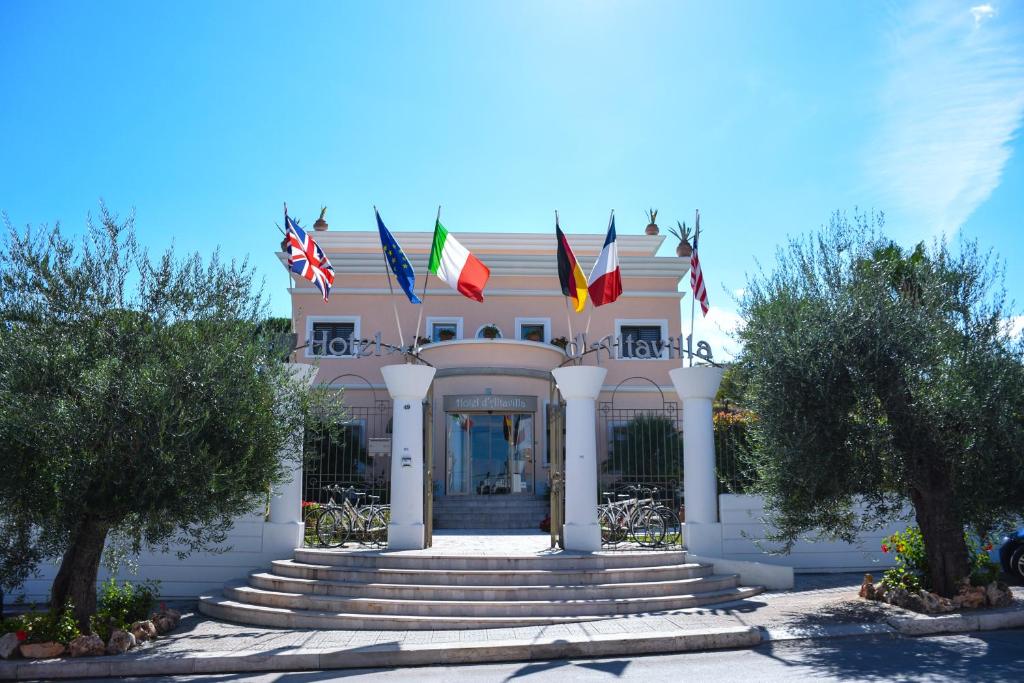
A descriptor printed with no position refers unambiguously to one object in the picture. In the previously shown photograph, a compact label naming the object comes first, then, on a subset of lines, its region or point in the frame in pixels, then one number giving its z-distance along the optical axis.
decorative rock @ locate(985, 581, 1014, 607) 9.38
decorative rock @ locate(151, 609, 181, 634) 9.23
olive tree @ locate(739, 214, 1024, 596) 9.11
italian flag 13.72
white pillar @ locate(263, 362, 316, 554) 11.84
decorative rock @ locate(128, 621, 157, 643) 8.71
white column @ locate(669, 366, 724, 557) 12.25
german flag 13.65
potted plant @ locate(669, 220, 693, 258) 25.33
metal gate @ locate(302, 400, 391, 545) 12.96
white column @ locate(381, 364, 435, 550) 11.69
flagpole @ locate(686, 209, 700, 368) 13.44
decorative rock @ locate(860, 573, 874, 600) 10.34
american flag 14.00
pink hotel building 20.73
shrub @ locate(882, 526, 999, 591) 9.80
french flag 13.62
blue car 11.58
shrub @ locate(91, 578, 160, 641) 8.77
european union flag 13.48
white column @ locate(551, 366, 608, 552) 11.91
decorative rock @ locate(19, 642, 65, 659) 7.98
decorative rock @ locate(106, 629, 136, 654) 8.22
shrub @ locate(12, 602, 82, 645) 8.14
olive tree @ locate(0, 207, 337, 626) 7.88
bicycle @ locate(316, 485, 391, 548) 12.53
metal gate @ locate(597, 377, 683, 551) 12.63
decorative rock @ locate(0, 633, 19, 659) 7.96
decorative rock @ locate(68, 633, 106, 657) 8.05
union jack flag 13.84
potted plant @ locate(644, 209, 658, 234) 26.47
